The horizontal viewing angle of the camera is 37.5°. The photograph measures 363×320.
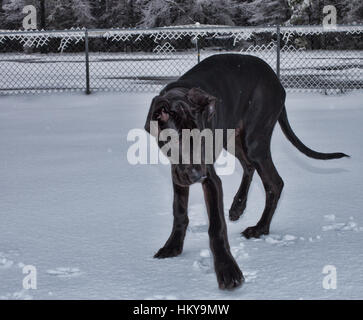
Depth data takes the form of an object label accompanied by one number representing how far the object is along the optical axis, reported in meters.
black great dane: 2.13
